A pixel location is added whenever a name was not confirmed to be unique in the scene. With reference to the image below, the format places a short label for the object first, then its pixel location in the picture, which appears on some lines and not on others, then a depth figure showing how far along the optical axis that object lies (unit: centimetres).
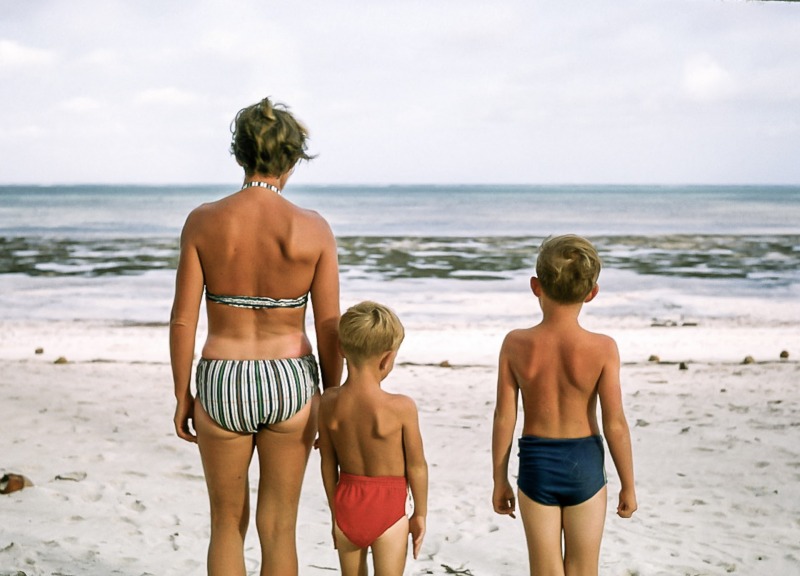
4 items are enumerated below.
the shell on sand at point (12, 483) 482
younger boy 273
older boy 268
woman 275
